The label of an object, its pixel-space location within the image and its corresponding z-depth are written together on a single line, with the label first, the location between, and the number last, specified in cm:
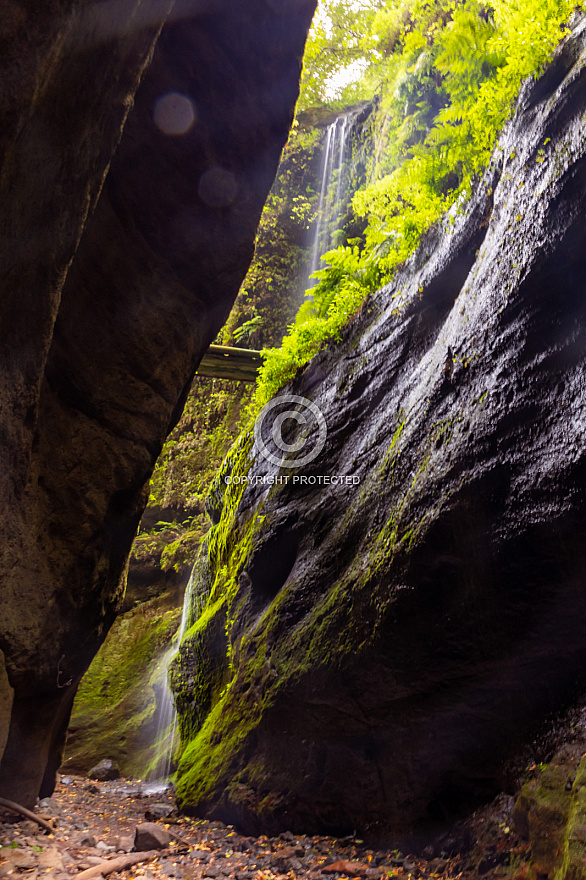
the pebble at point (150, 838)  420
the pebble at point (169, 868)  367
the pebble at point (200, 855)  406
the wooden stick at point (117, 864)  337
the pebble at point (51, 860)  342
